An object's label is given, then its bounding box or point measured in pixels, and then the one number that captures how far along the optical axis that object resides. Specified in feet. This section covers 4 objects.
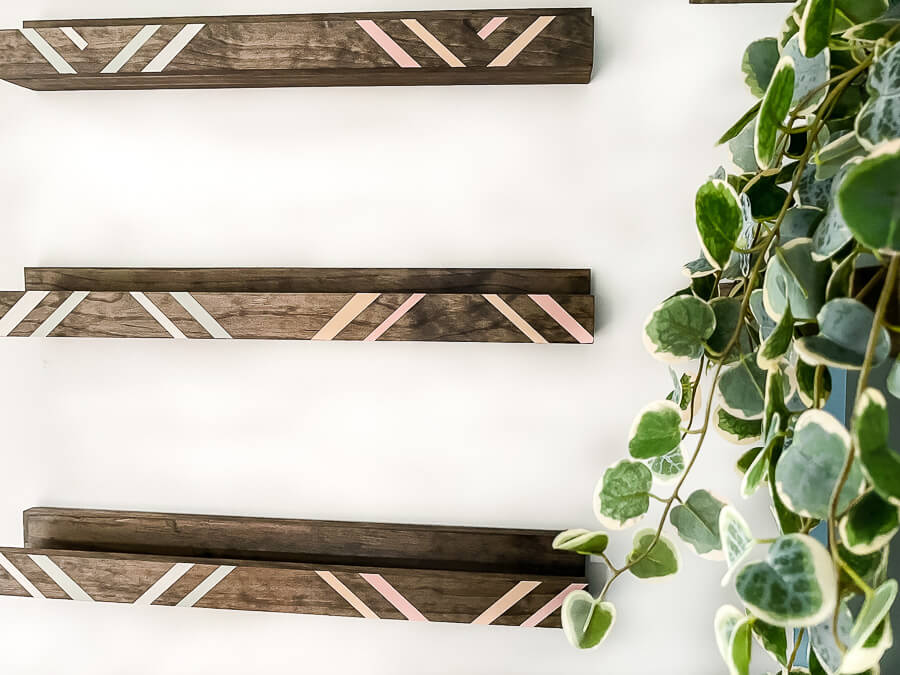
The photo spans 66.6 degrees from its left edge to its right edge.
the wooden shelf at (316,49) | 2.79
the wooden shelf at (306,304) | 2.84
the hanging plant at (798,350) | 0.94
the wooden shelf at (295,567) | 2.99
